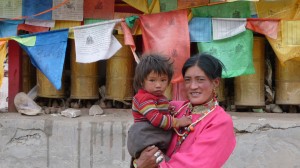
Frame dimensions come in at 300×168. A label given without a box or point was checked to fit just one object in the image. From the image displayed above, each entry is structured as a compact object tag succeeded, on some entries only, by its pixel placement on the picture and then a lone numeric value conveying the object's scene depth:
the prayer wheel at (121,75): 5.40
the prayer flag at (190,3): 4.95
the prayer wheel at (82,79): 5.49
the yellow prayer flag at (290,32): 4.78
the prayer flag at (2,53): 5.07
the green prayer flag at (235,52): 4.89
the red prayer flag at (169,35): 4.89
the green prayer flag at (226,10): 4.96
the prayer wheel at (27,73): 5.70
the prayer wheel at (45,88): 5.52
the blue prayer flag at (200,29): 5.00
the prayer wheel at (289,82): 5.12
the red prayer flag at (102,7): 5.26
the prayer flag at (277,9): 4.89
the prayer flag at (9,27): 5.34
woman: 2.23
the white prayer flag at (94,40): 4.96
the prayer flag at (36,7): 5.30
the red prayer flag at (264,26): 4.83
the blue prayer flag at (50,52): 5.00
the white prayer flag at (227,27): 4.91
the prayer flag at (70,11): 5.27
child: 2.45
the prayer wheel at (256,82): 5.22
